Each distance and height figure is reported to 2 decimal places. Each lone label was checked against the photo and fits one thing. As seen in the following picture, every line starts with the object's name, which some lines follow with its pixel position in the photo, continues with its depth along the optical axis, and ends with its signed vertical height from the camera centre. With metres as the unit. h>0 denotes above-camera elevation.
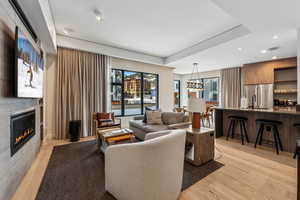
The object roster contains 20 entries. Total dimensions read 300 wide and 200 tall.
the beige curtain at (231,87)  6.05 +0.58
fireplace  1.72 -0.48
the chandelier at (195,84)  5.15 +0.59
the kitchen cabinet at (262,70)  4.73 +1.16
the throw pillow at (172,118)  3.79 -0.57
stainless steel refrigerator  4.98 +0.19
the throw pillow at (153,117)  3.79 -0.55
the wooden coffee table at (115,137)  2.65 -0.81
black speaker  3.71 -0.91
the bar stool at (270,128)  3.00 -0.73
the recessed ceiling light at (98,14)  2.59 +1.76
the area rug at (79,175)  1.70 -1.26
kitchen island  2.99 -0.68
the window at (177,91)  8.80 +0.53
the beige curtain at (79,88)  3.92 +0.35
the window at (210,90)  7.30 +0.50
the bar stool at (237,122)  3.63 -0.79
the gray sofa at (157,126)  3.40 -0.74
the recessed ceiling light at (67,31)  3.34 +1.81
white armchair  1.27 -0.74
